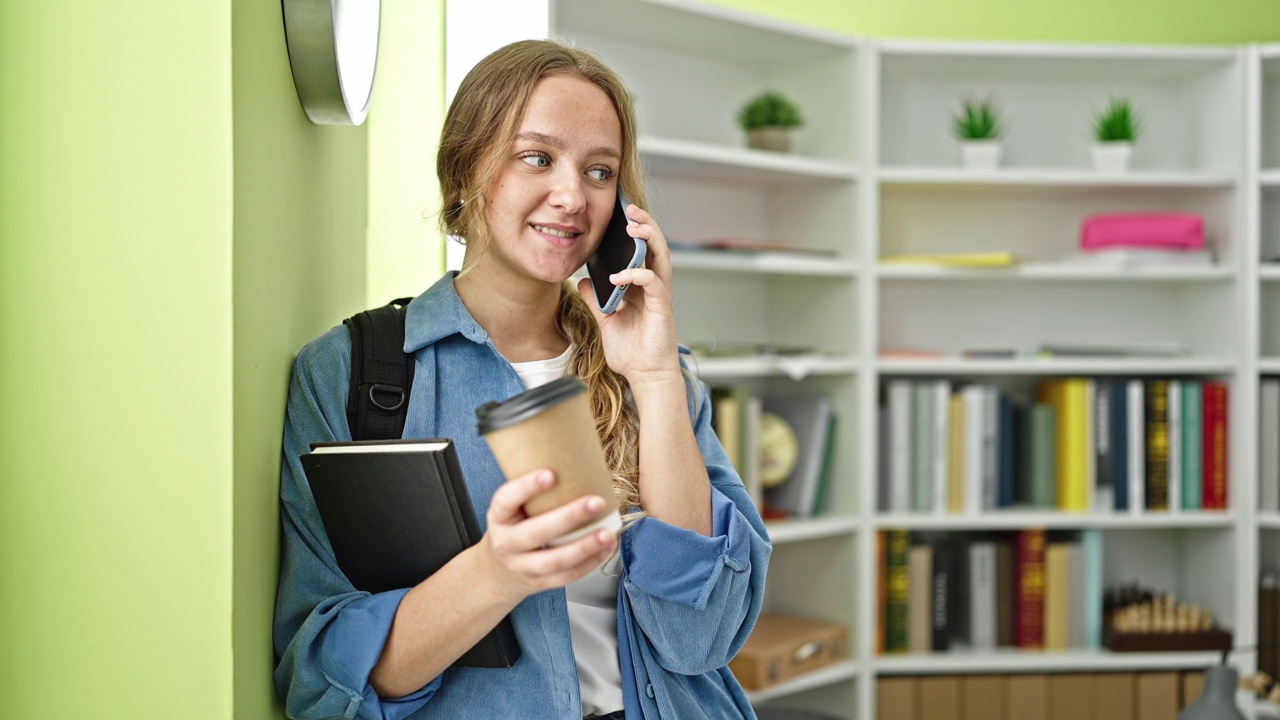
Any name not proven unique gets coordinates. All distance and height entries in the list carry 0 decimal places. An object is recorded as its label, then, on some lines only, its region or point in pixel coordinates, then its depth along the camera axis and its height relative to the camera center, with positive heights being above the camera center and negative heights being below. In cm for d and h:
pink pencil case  292 +36
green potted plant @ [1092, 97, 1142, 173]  297 +63
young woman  105 -9
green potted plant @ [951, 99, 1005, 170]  296 +62
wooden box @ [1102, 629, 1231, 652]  292 -78
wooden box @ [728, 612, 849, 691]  262 -74
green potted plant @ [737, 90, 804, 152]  282 +64
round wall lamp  110 +34
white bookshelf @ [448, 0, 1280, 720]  285 +37
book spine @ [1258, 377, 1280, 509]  294 -24
